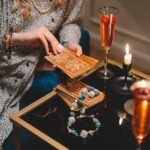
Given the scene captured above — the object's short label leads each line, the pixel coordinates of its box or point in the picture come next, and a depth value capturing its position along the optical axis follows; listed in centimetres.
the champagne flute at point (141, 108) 118
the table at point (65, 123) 143
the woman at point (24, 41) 170
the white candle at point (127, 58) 156
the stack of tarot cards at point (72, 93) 156
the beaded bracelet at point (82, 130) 145
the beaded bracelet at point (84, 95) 154
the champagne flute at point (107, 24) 155
